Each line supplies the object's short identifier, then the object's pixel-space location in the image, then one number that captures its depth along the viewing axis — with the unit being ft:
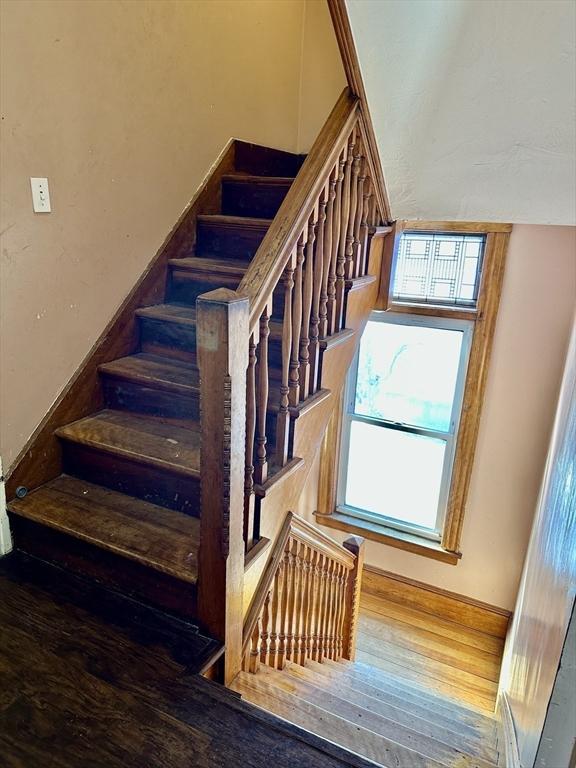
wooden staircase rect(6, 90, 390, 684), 4.78
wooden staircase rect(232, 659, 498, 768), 5.50
